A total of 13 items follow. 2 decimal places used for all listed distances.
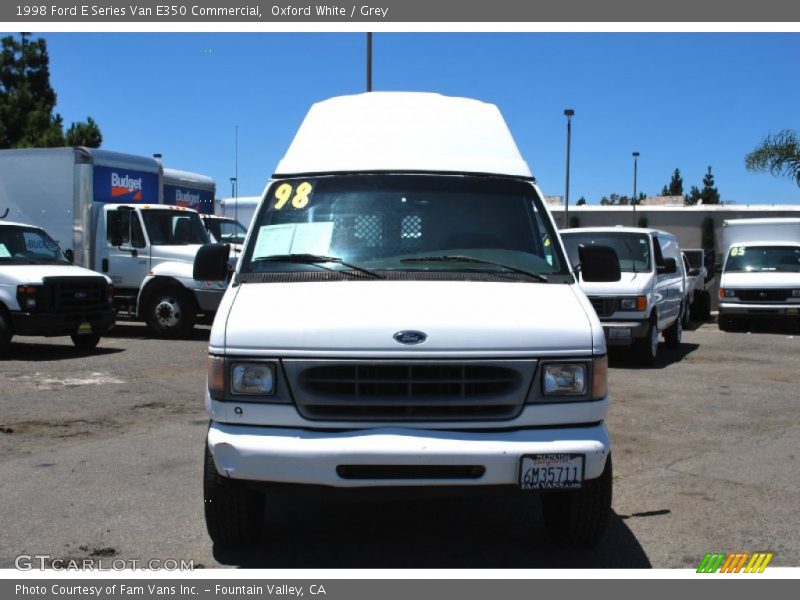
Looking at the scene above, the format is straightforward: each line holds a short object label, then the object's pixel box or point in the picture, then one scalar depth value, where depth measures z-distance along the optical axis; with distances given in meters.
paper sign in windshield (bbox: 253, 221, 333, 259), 5.27
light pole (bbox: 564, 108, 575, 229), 35.97
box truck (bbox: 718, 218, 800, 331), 18.81
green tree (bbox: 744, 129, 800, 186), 25.38
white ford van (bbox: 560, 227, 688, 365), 12.80
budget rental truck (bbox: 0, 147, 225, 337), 16.64
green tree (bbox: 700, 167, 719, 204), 92.71
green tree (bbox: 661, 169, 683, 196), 103.44
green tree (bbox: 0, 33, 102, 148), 31.19
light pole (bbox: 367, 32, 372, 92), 19.76
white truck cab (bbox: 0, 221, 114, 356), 13.02
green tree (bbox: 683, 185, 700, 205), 91.68
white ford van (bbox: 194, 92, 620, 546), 4.22
